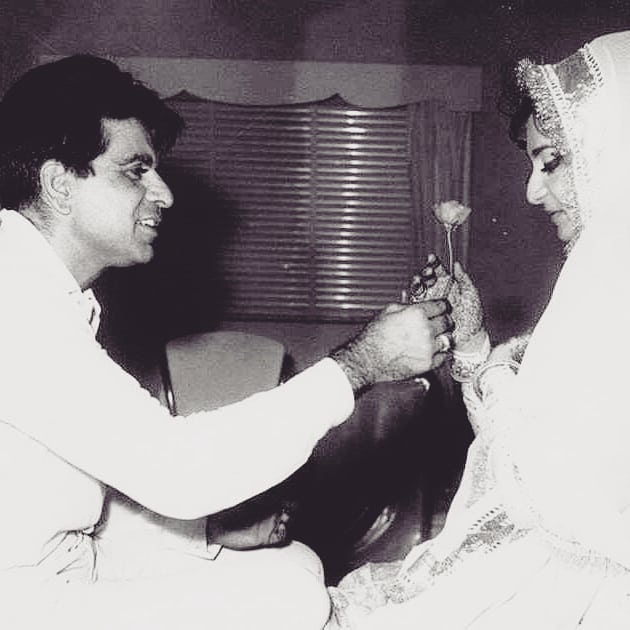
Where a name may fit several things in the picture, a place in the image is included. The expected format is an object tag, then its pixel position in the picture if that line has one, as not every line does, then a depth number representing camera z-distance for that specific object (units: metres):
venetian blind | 5.43
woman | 1.31
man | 1.37
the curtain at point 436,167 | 5.36
